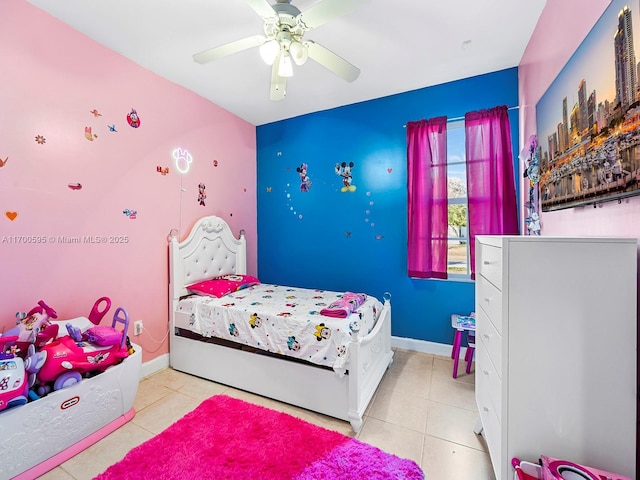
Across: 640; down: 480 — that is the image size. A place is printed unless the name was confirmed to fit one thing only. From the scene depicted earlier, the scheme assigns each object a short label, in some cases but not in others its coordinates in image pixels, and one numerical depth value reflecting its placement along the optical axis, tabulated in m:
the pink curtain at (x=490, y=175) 2.46
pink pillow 2.68
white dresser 0.97
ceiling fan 1.48
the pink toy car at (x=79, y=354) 1.57
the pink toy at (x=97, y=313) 2.06
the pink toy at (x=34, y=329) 1.57
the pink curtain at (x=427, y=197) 2.74
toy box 1.39
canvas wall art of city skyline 0.96
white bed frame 1.86
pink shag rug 1.47
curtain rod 2.71
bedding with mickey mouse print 1.89
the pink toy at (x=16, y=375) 1.35
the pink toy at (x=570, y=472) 0.91
